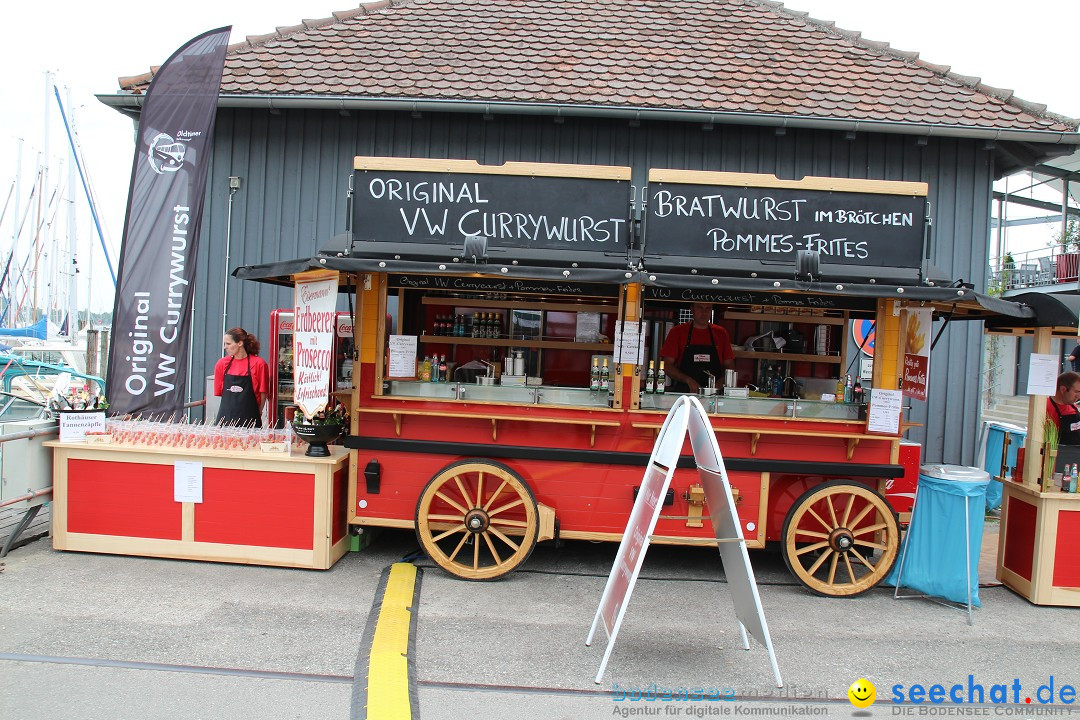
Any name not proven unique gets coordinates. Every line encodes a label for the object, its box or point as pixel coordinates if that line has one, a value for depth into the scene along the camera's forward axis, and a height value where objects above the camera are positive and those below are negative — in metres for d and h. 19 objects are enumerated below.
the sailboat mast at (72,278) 20.28 +1.12
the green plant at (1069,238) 22.08 +3.81
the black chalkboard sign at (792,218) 5.80 +1.02
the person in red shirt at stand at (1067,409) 5.99 -0.36
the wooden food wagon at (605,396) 5.74 -0.42
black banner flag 6.59 +0.79
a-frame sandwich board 3.99 -0.97
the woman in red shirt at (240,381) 7.28 -0.52
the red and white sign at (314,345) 5.78 -0.11
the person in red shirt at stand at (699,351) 7.07 -0.03
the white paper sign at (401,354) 5.91 -0.16
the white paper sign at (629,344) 5.71 +0.00
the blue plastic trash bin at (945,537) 5.49 -1.30
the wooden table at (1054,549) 5.57 -1.37
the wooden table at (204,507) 5.77 -1.39
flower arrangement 5.89 -0.68
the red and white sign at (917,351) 6.25 +0.05
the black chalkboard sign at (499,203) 5.80 +1.03
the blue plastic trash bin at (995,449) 8.84 -1.05
